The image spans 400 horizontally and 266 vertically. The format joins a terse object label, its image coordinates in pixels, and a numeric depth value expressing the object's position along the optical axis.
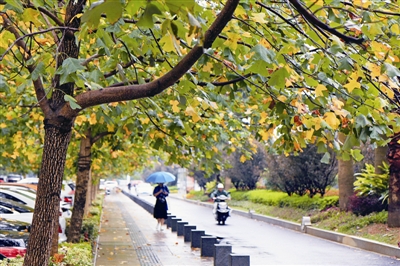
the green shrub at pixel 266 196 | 29.12
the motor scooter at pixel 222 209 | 22.36
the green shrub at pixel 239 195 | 37.53
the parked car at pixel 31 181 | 32.97
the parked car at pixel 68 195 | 23.03
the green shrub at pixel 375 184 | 18.27
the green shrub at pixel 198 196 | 48.50
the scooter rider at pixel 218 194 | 22.54
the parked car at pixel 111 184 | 93.06
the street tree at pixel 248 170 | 38.12
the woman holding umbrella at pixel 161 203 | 18.50
